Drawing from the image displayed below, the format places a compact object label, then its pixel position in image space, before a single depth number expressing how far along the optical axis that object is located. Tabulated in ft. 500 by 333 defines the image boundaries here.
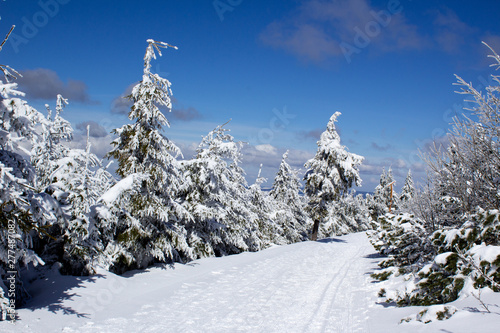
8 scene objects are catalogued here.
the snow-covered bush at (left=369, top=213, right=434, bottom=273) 34.71
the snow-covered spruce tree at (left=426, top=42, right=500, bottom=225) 24.36
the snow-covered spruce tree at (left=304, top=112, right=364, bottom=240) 80.33
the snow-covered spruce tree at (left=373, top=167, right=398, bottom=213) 172.24
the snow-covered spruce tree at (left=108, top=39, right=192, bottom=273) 37.32
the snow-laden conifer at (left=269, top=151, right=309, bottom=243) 99.66
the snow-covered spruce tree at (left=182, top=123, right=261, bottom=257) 49.52
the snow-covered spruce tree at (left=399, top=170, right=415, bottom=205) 181.16
